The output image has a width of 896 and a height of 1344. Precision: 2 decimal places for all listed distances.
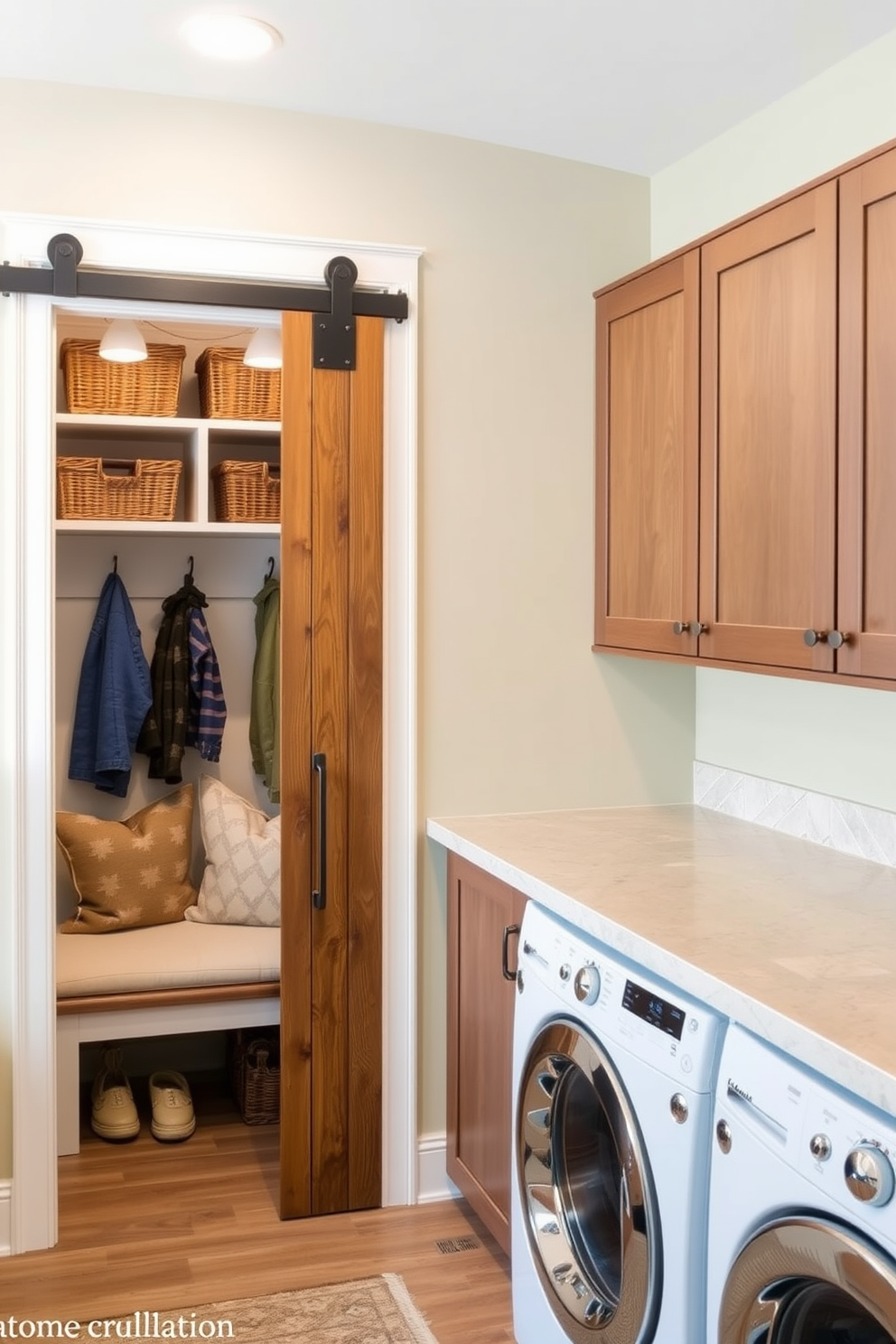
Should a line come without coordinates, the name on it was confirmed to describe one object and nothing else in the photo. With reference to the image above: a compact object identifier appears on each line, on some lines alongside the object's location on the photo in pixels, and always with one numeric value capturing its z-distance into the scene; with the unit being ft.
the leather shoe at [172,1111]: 11.11
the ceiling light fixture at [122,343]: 11.35
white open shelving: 11.80
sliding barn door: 9.37
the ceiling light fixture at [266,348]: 12.10
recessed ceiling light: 7.82
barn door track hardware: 8.69
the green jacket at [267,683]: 12.85
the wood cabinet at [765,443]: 6.88
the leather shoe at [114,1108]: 11.05
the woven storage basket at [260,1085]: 11.46
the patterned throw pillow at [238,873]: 11.93
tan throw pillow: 11.75
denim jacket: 12.16
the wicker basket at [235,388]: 12.35
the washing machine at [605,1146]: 5.74
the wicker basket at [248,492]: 12.35
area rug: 7.92
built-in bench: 10.46
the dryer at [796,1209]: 4.40
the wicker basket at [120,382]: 11.62
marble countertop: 5.09
